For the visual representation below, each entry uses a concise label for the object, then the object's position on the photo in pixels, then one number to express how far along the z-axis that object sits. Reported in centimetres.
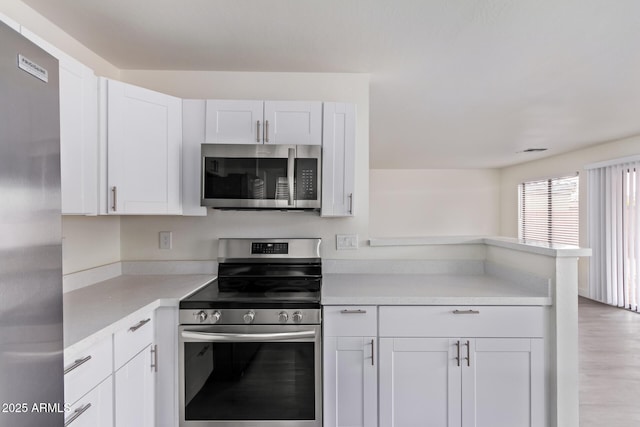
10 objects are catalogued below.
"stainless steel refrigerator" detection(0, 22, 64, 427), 71
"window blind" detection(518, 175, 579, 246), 558
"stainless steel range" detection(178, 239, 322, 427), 165
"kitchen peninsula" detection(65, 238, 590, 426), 170
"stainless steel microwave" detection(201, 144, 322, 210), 195
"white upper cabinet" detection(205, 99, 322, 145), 206
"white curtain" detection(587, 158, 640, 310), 440
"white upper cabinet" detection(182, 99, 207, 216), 207
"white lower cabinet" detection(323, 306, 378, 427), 173
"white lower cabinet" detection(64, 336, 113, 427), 110
